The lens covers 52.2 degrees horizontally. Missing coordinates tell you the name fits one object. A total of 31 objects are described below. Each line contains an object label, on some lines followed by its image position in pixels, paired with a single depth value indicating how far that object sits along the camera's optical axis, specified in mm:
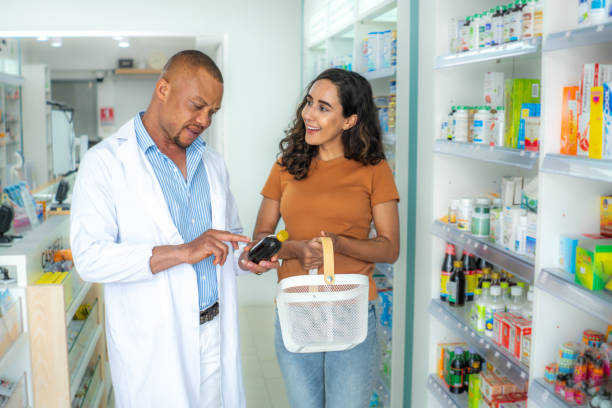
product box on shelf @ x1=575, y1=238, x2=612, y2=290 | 1827
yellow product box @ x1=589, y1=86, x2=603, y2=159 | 1802
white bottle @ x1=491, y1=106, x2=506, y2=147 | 2432
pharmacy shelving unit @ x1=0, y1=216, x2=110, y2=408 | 2748
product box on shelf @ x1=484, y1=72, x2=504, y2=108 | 2625
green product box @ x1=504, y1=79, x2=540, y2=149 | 2367
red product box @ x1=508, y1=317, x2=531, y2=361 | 2273
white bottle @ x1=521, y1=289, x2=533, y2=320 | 2408
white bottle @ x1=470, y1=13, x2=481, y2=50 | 2531
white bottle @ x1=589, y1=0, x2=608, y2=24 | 1769
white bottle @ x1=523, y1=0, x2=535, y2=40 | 2205
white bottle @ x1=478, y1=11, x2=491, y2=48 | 2498
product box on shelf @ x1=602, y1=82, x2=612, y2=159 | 1761
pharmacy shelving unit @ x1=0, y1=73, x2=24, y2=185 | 7957
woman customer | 2256
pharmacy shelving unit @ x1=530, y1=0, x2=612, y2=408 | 1908
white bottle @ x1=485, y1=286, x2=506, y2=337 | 2518
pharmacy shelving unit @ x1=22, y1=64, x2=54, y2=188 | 8914
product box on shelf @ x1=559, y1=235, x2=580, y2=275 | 1958
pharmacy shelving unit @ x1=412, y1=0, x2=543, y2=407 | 2746
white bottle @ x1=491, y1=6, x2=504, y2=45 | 2387
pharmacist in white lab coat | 1900
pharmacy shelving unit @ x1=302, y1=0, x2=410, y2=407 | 3201
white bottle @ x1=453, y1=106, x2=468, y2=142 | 2670
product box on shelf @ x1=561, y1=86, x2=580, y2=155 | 1935
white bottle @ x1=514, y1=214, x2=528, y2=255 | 2293
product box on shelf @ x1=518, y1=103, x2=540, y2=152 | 2248
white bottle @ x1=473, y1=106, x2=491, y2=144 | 2549
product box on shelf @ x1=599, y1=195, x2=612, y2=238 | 2023
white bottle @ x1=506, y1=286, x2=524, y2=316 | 2516
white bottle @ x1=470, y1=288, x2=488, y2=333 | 2551
